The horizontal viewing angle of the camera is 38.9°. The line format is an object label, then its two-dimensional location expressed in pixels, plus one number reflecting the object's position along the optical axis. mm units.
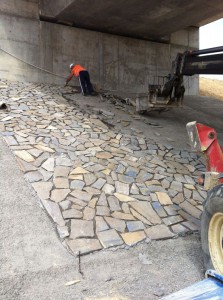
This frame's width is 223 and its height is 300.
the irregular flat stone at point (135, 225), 4672
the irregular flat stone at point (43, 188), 5015
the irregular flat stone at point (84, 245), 4012
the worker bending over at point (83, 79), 12358
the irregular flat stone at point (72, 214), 4633
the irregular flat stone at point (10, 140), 6641
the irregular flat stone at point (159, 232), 4568
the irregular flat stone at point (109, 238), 4241
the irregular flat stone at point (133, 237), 4359
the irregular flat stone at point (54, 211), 4496
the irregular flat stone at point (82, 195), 5156
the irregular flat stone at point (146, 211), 5000
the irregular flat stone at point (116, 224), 4610
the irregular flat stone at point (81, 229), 4303
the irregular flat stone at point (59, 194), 4988
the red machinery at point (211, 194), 3252
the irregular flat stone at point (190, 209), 5324
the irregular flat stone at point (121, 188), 5588
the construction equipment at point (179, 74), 7434
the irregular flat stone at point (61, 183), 5367
